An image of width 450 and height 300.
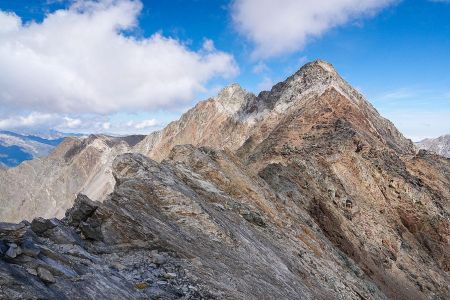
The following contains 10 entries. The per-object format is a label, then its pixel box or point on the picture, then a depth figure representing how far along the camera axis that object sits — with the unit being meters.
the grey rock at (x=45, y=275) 11.44
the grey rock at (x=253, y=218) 28.74
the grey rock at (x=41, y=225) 14.62
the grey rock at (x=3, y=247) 11.40
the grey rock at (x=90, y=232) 16.02
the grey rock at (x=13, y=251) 11.43
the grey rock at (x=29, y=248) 12.00
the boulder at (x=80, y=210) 16.28
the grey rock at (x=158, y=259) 16.37
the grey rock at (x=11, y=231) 11.97
